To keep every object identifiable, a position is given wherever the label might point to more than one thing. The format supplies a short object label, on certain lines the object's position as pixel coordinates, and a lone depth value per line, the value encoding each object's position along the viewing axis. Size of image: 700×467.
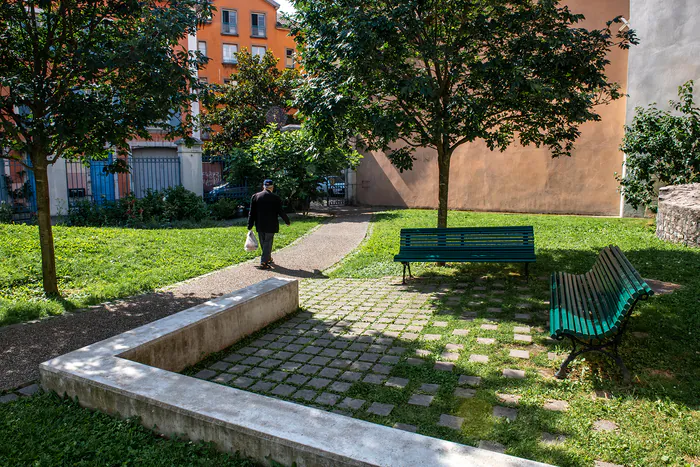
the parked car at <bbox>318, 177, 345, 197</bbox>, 22.17
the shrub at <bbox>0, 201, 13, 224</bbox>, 13.45
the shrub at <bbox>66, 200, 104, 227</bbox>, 14.35
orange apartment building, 16.34
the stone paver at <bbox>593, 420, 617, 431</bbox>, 3.59
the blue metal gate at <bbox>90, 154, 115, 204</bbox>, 17.59
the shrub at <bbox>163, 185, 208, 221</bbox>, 15.93
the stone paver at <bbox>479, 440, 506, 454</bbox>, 3.36
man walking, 9.80
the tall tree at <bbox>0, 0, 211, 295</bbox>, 6.68
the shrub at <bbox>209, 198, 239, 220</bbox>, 16.89
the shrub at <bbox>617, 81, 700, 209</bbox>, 12.54
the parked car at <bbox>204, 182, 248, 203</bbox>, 18.25
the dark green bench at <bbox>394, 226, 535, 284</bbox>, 7.97
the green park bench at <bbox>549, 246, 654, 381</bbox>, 4.08
